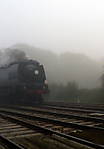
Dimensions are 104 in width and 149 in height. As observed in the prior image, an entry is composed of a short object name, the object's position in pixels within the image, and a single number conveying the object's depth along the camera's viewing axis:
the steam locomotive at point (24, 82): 19.67
